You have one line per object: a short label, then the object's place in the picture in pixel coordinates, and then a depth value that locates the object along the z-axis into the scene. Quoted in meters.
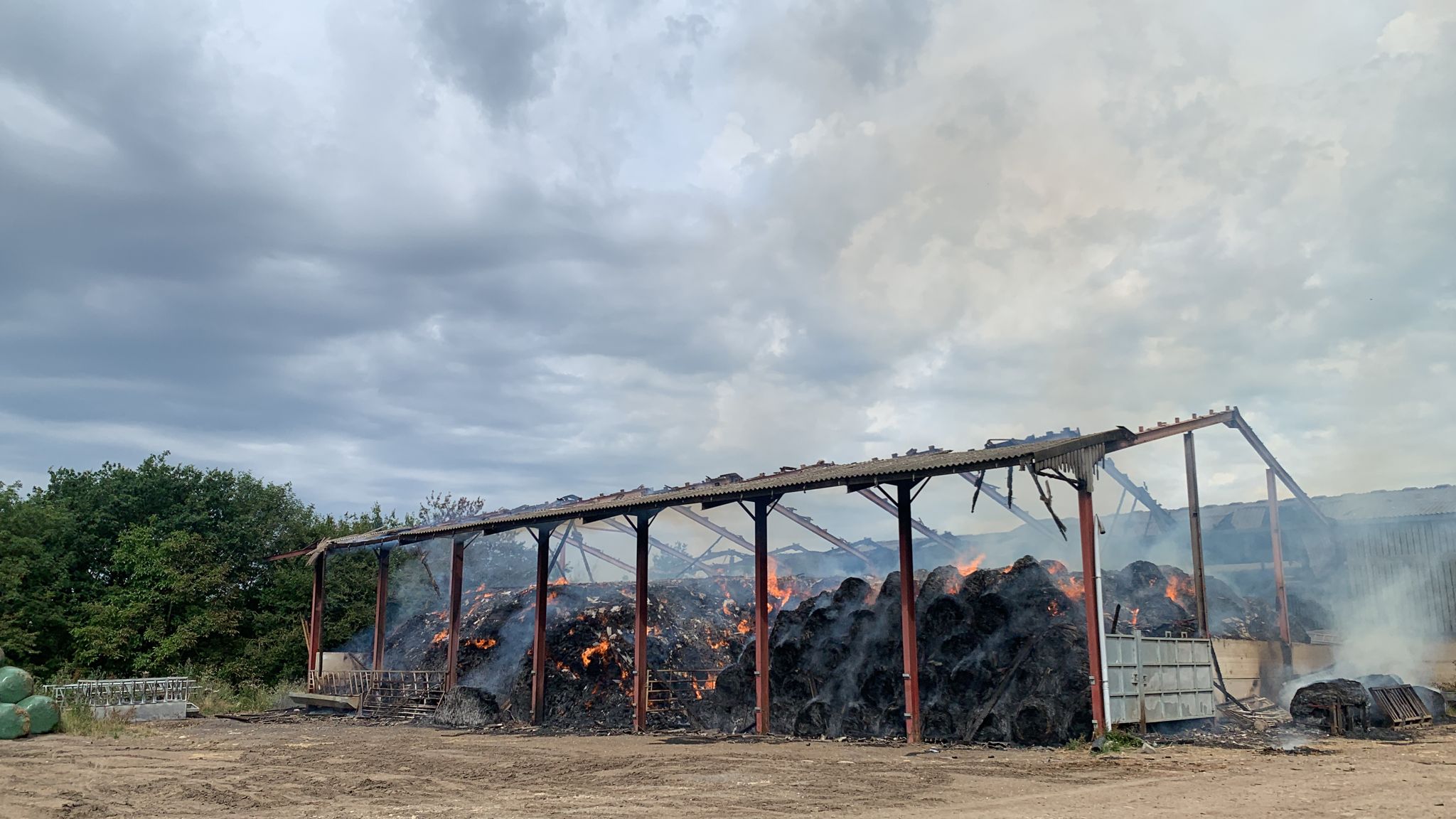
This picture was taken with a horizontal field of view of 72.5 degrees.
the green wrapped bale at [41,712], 21.16
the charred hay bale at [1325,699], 18.73
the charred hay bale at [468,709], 25.02
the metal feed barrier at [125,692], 25.94
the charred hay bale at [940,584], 20.81
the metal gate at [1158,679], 16.84
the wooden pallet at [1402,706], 19.08
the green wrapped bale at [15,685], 21.16
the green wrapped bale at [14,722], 20.44
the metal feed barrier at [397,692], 28.53
